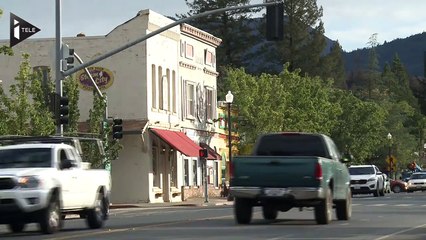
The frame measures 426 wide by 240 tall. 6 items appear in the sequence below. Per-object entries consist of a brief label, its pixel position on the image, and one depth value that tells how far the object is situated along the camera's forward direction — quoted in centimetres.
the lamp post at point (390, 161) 8909
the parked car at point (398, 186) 7700
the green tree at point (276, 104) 6556
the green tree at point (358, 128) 8719
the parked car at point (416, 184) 7519
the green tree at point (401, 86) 15238
